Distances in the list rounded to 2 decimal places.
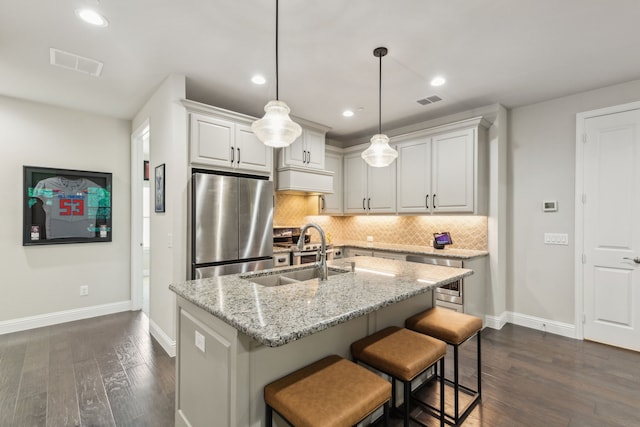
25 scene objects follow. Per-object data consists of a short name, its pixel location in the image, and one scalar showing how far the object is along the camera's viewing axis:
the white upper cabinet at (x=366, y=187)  4.63
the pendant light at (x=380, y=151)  2.56
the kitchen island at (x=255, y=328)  1.28
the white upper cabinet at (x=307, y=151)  4.28
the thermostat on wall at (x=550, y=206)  3.59
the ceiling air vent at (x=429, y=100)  3.60
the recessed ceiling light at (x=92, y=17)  2.04
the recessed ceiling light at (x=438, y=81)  3.08
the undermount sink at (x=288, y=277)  2.11
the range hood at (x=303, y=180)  4.23
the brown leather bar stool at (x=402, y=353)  1.57
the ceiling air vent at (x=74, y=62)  2.58
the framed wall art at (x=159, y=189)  3.19
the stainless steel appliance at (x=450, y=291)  3.52
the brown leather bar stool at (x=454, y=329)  1.98
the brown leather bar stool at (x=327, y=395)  1.17
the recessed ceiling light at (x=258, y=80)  3.01
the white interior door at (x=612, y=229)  3.11
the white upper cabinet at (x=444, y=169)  3.72
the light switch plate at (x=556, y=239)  3.53
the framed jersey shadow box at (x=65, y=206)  3.67
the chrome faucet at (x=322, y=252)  2.01
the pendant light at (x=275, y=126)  1.94
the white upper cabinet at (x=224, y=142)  3.11
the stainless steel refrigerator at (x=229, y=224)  3.00
